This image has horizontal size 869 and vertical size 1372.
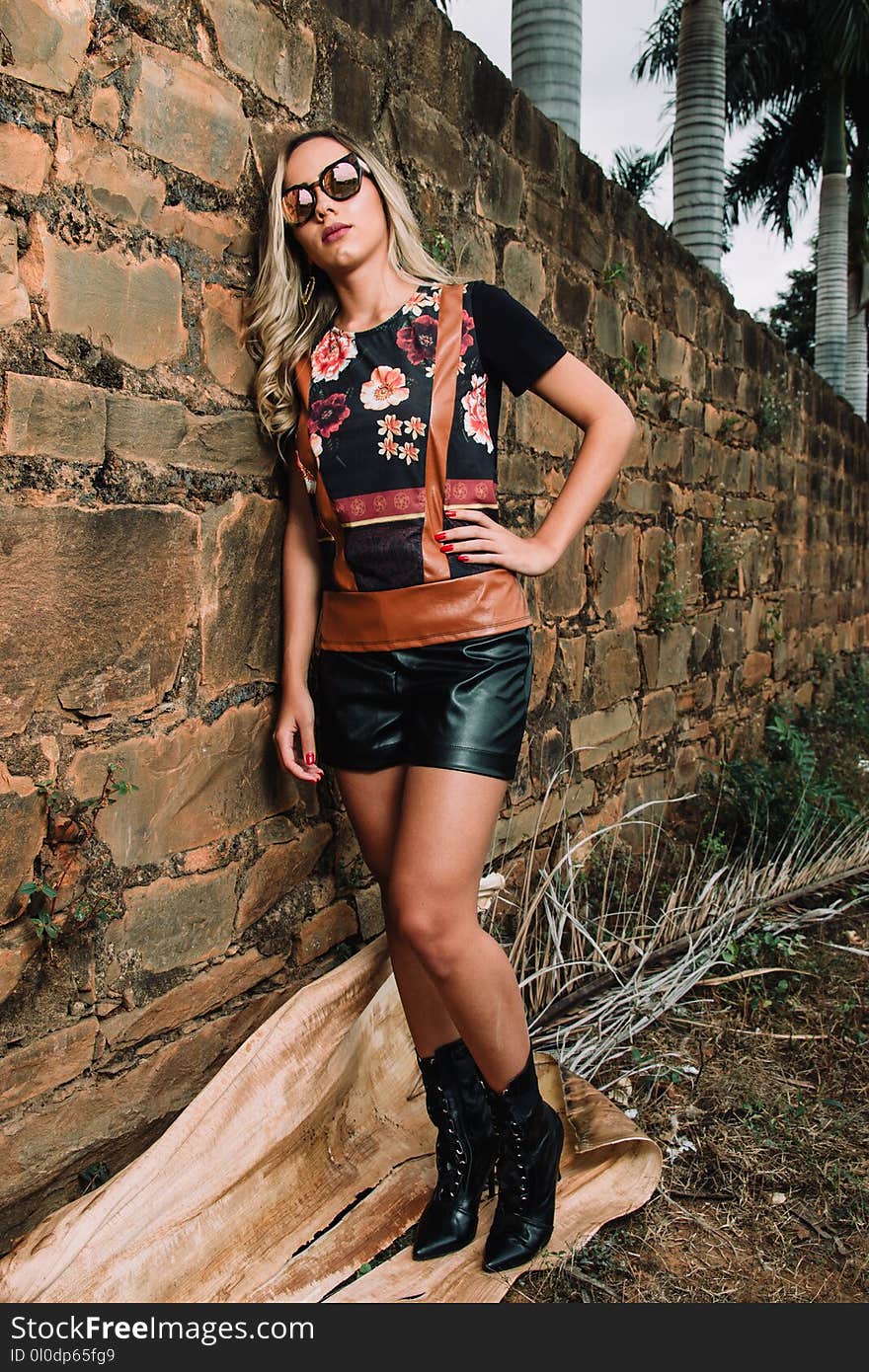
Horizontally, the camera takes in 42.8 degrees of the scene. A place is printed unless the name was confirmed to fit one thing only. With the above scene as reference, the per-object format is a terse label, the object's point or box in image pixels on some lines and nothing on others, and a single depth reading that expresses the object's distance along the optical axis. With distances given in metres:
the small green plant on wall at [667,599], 4.34
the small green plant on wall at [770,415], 5.59
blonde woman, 1.97
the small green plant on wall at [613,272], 3.79
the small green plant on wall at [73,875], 1.90
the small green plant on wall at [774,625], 5.84
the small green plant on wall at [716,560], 4.86
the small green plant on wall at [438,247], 2.84
